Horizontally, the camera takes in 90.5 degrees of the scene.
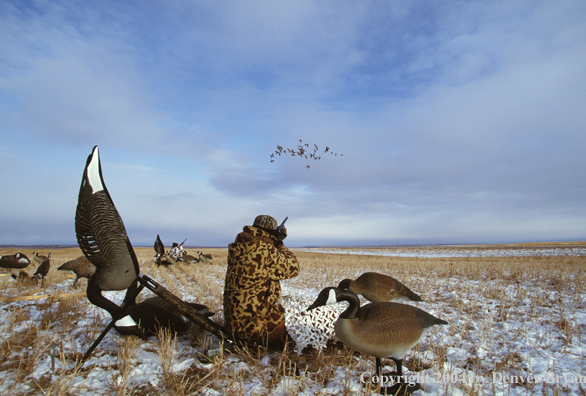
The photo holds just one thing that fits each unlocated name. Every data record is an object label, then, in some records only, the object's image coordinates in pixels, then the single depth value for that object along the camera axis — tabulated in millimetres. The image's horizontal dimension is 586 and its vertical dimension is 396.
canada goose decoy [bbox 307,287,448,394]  3064
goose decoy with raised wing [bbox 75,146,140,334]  3006
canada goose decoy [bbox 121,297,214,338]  4320
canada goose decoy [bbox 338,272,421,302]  4855
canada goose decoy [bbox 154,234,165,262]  16578
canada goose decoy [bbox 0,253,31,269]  9288
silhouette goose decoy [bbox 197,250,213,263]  19533
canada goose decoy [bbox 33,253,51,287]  8781
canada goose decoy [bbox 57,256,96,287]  8453
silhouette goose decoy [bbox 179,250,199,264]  18250
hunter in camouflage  3785
